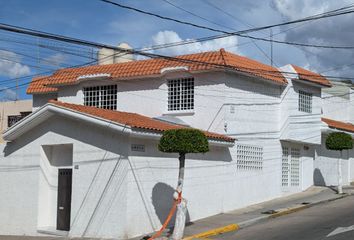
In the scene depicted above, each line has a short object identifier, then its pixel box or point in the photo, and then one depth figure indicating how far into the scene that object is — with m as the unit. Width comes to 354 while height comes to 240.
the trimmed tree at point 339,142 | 22.12
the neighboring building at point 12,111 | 31.48
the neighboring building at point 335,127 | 26.03
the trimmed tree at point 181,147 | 13.34
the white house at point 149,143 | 14.85
